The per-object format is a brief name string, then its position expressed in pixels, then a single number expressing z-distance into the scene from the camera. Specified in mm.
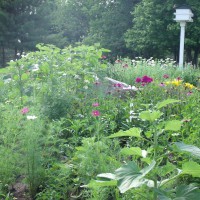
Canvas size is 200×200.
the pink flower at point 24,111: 3421
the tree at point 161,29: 23344
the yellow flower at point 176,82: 6344
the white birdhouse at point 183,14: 12820
